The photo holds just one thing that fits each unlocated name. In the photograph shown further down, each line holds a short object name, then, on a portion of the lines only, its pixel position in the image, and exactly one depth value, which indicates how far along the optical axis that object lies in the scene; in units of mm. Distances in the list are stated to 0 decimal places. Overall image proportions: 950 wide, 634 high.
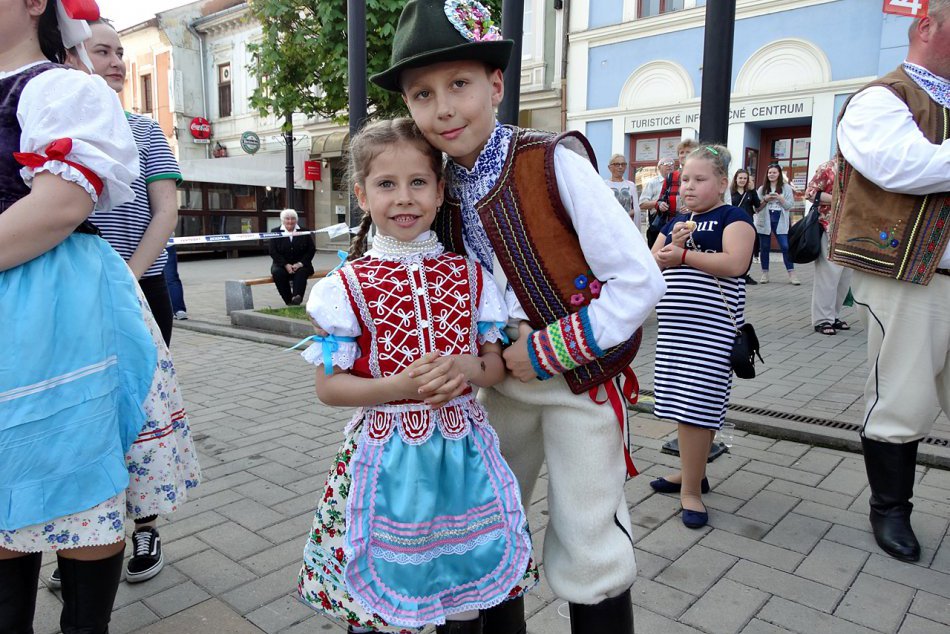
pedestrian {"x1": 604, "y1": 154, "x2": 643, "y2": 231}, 7848
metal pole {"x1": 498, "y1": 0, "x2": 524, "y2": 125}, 4582
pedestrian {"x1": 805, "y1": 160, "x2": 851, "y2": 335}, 6406
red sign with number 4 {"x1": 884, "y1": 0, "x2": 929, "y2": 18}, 6032
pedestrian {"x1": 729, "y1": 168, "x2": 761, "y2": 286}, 8508
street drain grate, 3600
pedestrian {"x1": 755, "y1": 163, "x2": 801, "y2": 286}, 9766
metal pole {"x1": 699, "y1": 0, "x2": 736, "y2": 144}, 3979
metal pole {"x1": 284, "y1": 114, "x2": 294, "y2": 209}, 15359
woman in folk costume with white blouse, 1495
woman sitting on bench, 8914
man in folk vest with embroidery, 2332
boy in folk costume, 1514
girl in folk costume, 1530
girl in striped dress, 2797
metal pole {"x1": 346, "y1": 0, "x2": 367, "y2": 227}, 5793
